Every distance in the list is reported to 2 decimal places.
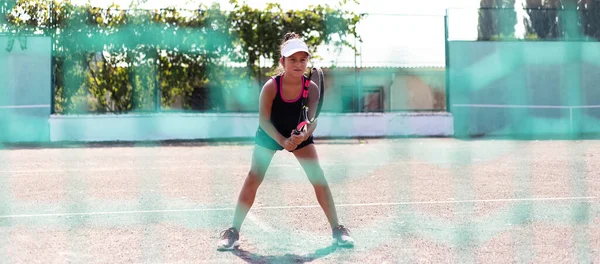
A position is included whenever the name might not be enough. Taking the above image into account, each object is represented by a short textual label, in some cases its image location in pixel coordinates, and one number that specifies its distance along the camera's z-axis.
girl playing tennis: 5.05
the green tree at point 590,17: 22.48
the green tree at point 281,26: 19.69
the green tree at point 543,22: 21.81
